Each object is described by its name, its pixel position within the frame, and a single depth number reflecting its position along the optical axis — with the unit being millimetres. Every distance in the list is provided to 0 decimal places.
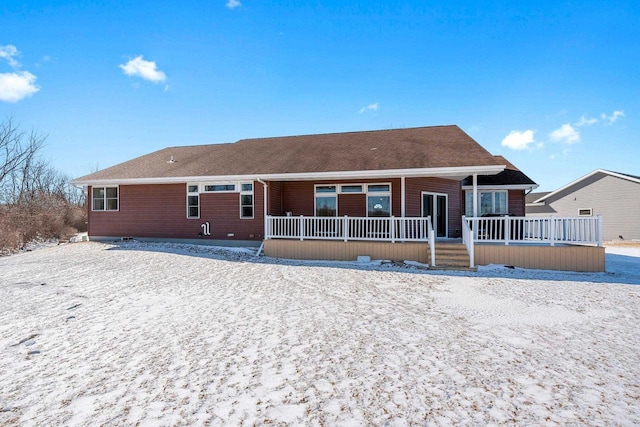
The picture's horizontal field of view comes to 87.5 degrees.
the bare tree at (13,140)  22562
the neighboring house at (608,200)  21484
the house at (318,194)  11625
